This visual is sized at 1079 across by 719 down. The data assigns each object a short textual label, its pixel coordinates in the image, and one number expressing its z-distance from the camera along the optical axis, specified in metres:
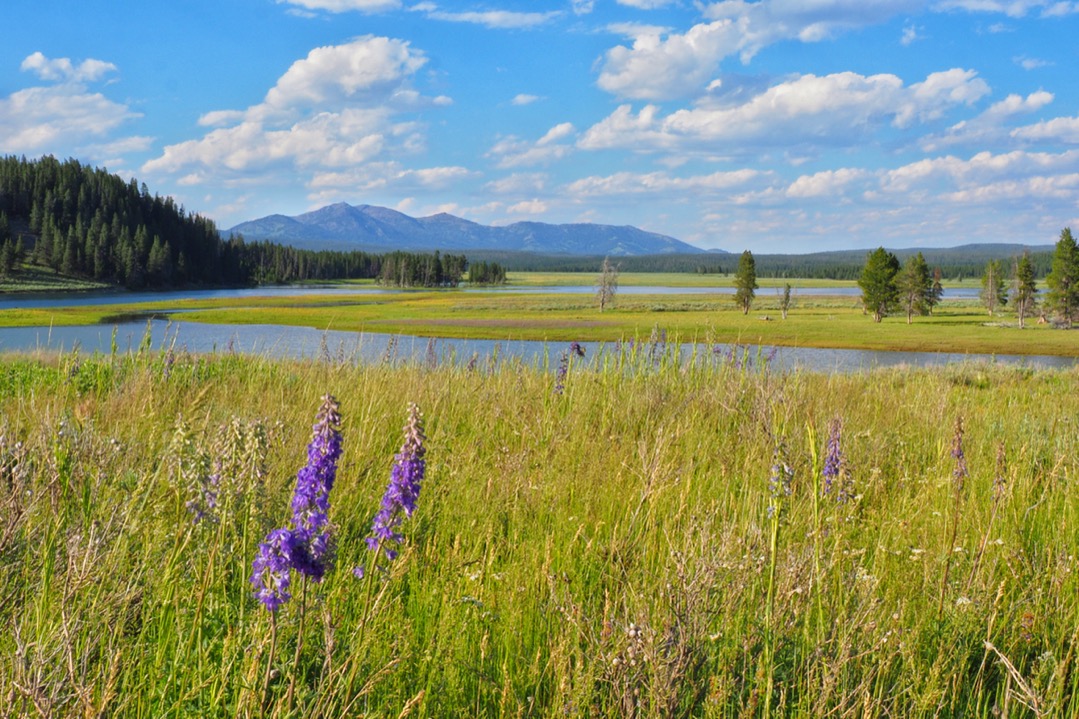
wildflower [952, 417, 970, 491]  3.12
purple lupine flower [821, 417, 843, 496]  3.59
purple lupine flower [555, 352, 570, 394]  7.95
